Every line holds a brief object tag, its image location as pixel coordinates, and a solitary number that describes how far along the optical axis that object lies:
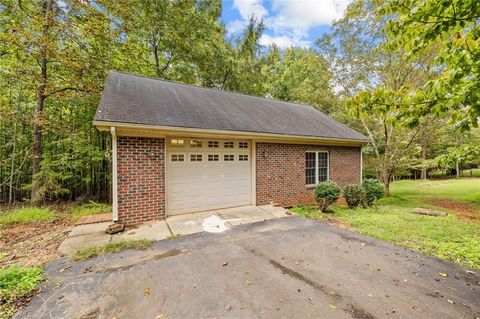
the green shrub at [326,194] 7.18
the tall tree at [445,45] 2.06
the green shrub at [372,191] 8.50
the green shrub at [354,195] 7.94
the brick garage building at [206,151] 5.46
